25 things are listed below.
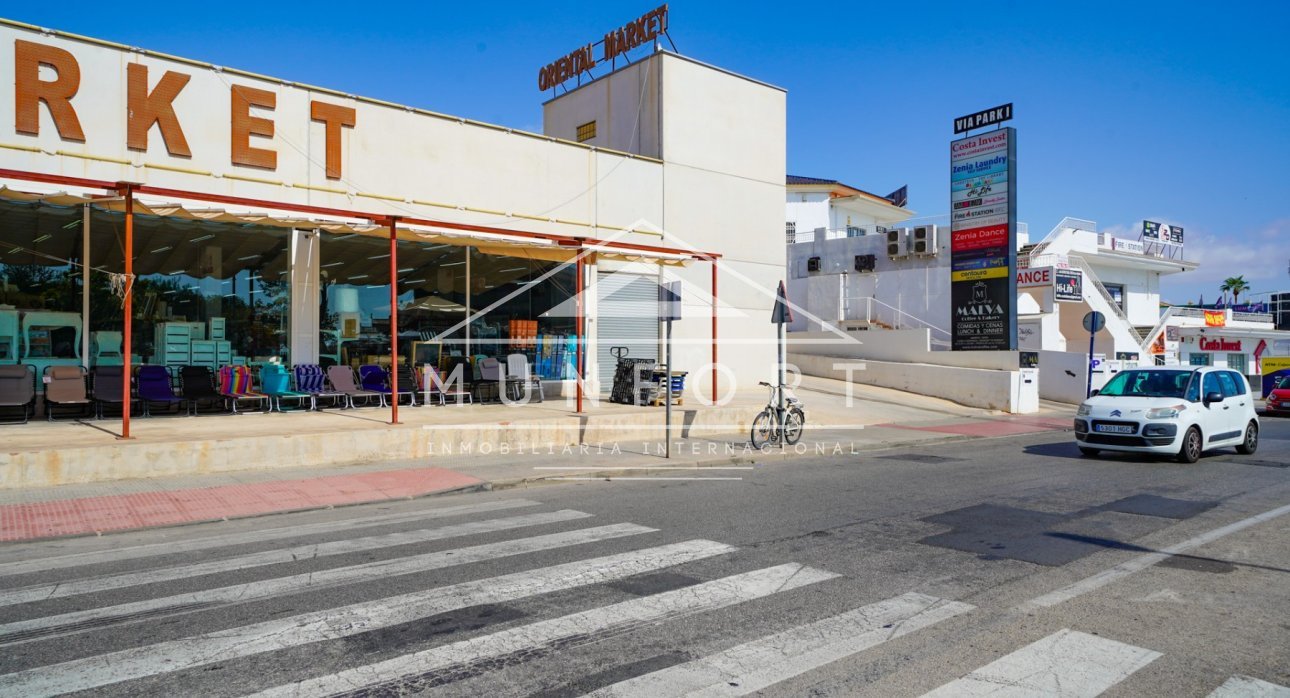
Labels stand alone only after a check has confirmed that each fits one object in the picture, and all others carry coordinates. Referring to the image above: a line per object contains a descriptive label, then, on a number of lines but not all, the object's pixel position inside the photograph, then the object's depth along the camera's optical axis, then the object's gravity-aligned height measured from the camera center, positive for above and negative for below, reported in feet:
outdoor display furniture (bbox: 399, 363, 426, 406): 56.54 -1.67
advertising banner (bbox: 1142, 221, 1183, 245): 144.56 +22.85
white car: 42.78 -3.01
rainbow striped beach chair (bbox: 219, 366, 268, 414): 49.21 -1.93
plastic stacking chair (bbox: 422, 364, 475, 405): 57.31 -2.45
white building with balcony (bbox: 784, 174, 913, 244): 158.51 +30.47
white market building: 46.11 +9.76
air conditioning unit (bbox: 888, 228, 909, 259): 112.47 +15.69
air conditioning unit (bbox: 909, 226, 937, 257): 108.88 +15.63
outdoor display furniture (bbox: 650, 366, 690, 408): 59.98 -2.13
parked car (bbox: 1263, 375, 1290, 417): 85.87 -4.25
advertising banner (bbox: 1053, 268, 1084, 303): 106.22 +9.54
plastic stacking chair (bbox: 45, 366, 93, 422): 41.78 -1.80
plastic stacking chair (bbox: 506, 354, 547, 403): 62.03 -1.72
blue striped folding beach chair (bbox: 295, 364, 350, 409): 52.24 -1.71
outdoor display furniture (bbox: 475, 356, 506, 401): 61.26 -1.54
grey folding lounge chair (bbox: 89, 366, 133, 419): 42.93 -1.69
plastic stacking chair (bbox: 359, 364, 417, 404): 55.31 -1.71
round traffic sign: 69.26 +3.19
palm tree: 296.51 +26.71
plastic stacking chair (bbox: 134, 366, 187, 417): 45.52 -1.87
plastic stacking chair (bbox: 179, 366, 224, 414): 46.91 -1.81
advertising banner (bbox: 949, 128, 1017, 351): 81.61 +11.87
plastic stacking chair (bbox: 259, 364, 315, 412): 50.24 -1.88
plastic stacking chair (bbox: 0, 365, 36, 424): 40.06 -1.72
